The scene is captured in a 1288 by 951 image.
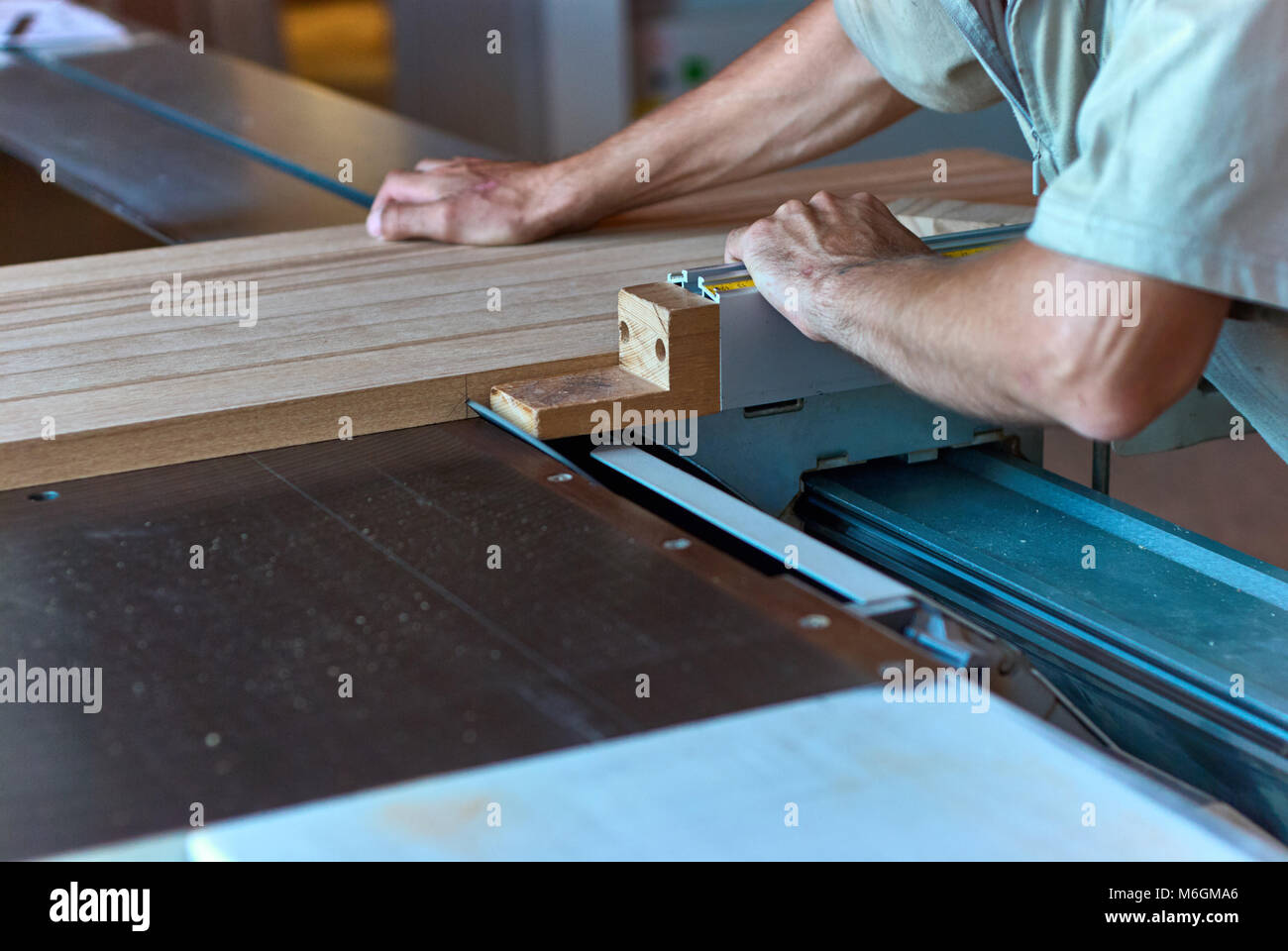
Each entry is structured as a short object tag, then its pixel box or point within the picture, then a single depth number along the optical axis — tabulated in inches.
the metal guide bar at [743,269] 44.9
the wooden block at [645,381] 42.3
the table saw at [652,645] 24.7
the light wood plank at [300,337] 40.6
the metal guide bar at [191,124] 74.9
